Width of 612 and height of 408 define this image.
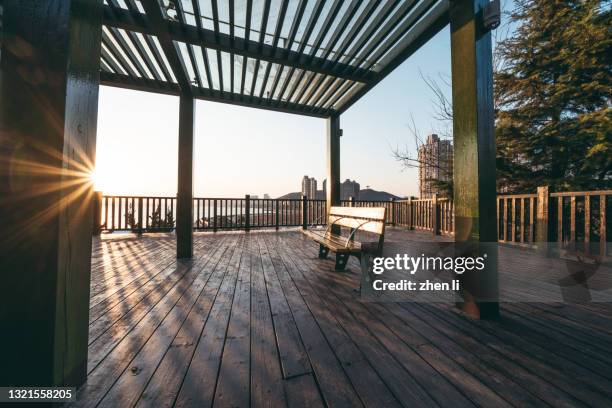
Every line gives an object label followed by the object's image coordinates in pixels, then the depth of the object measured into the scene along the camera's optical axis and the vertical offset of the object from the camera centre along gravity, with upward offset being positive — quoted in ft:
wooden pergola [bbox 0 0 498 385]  3.22 +2.38
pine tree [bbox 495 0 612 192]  17.71 +9.73
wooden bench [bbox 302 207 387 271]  8.68 -1.40
